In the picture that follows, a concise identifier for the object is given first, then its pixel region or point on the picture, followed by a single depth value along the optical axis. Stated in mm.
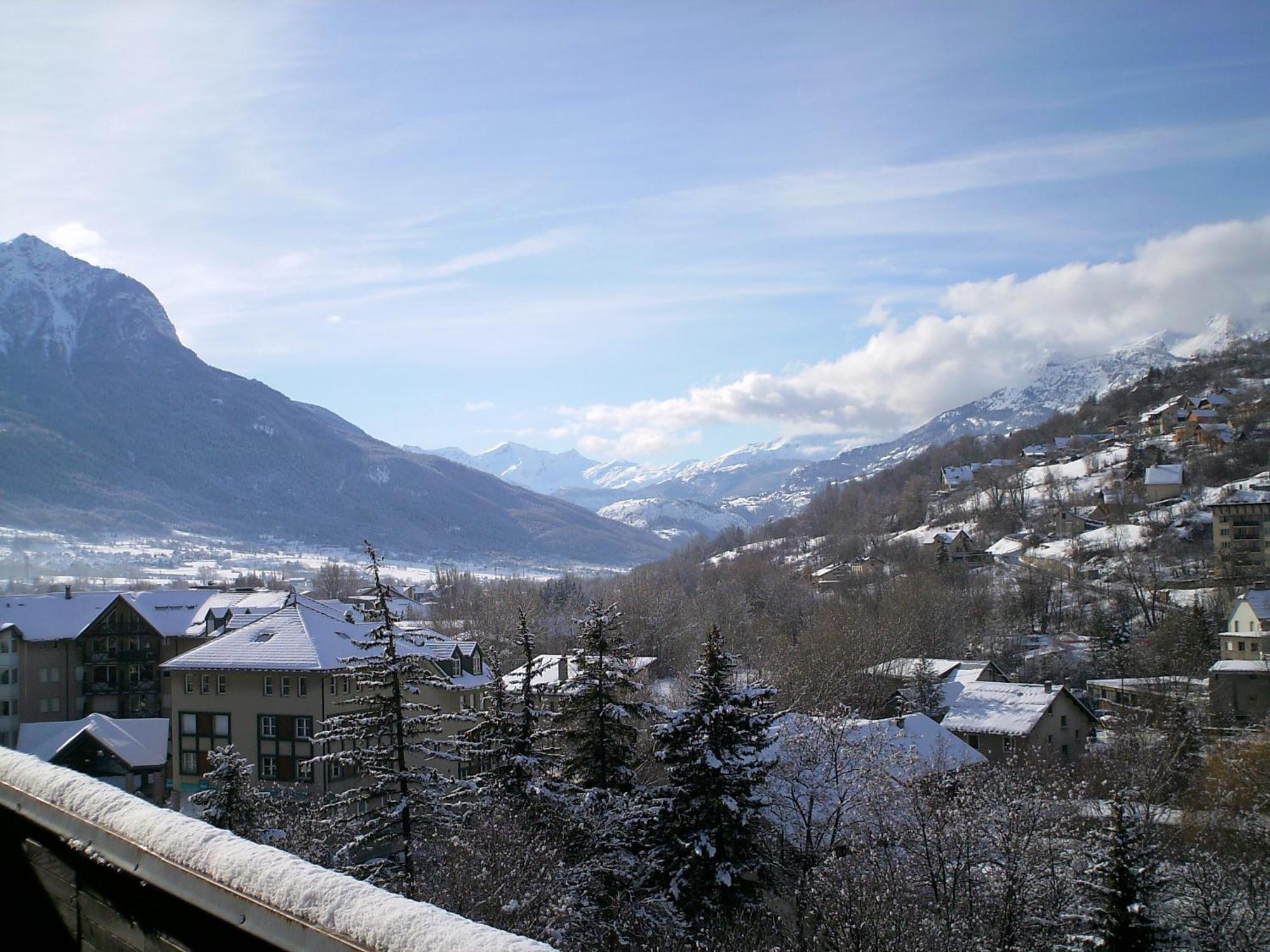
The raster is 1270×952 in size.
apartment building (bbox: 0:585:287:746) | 50406
